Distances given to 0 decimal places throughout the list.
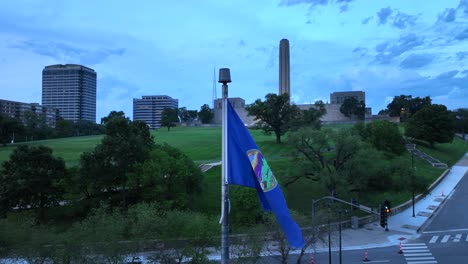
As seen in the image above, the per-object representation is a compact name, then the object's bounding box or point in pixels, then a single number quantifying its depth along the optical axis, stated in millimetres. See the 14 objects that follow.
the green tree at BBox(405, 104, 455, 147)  94438
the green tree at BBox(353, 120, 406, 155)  70550
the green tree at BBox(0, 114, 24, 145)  91875
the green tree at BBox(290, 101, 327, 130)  77319
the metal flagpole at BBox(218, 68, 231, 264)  10141
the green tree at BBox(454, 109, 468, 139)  164562
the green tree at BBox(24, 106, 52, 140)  126331
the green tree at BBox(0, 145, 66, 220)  35906
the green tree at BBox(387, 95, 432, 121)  167125
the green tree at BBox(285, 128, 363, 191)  42125
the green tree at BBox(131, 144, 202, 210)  37500
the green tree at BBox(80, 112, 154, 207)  39531
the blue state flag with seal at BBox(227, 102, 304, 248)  10891
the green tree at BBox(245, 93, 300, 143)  82188
